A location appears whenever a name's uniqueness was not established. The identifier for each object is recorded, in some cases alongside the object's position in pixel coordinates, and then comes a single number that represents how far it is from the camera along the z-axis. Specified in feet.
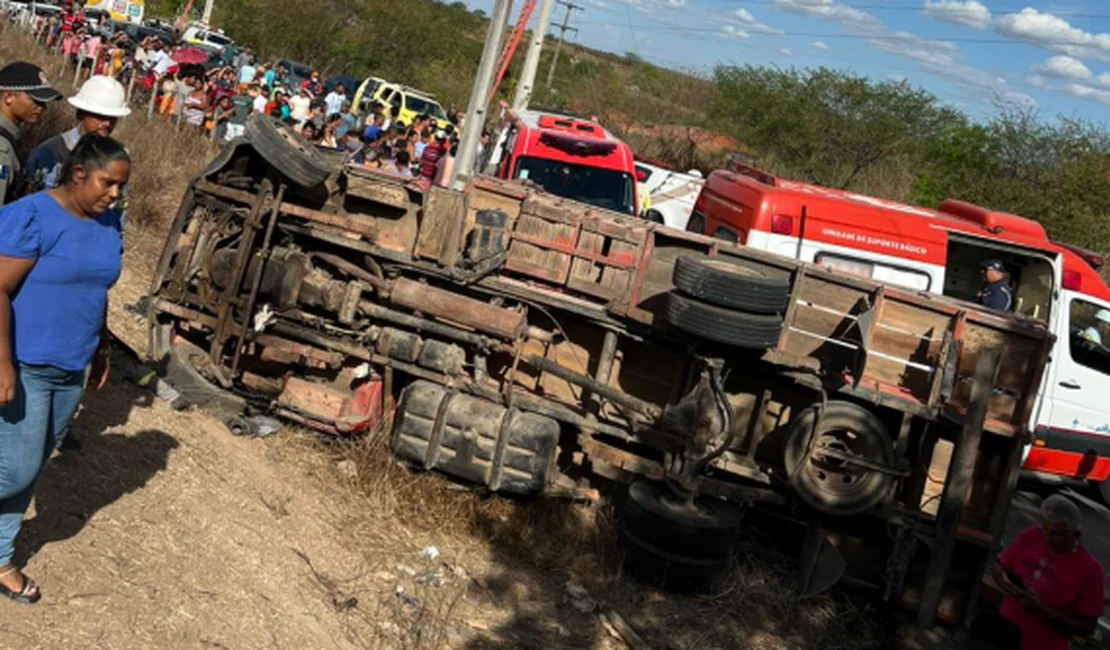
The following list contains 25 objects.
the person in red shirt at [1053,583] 18.88
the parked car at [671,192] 57.27
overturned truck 22.54
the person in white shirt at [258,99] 58.59
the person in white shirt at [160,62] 64.95
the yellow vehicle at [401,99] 93.71
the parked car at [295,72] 98.92
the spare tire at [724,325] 21.83
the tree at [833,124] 113.29
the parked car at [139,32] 95.97
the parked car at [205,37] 110.55
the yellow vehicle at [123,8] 122.93
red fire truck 41.45
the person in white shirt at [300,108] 64.68
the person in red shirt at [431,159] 47.21
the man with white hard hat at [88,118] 17.35
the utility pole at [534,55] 78.84
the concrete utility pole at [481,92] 31.40
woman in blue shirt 12.03
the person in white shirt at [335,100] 77.66
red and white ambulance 31.50
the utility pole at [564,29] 162.22
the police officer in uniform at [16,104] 16.43
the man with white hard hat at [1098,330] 33.22
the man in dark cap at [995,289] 32.37
